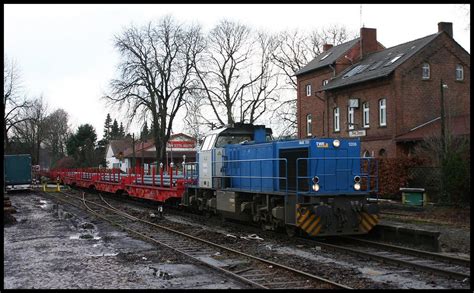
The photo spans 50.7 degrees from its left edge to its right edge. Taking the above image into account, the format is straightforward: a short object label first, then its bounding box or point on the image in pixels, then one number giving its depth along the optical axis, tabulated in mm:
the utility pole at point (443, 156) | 21328
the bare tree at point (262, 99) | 51656
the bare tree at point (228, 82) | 50625
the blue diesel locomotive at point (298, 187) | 12555
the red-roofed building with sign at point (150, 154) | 79188
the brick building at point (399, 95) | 32438
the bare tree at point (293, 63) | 53344
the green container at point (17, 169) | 39125
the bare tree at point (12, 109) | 51291
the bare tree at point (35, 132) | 75188
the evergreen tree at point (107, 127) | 129775
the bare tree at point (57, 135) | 98612
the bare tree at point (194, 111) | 47281
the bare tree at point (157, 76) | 46656
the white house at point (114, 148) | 97069
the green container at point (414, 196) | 22219
